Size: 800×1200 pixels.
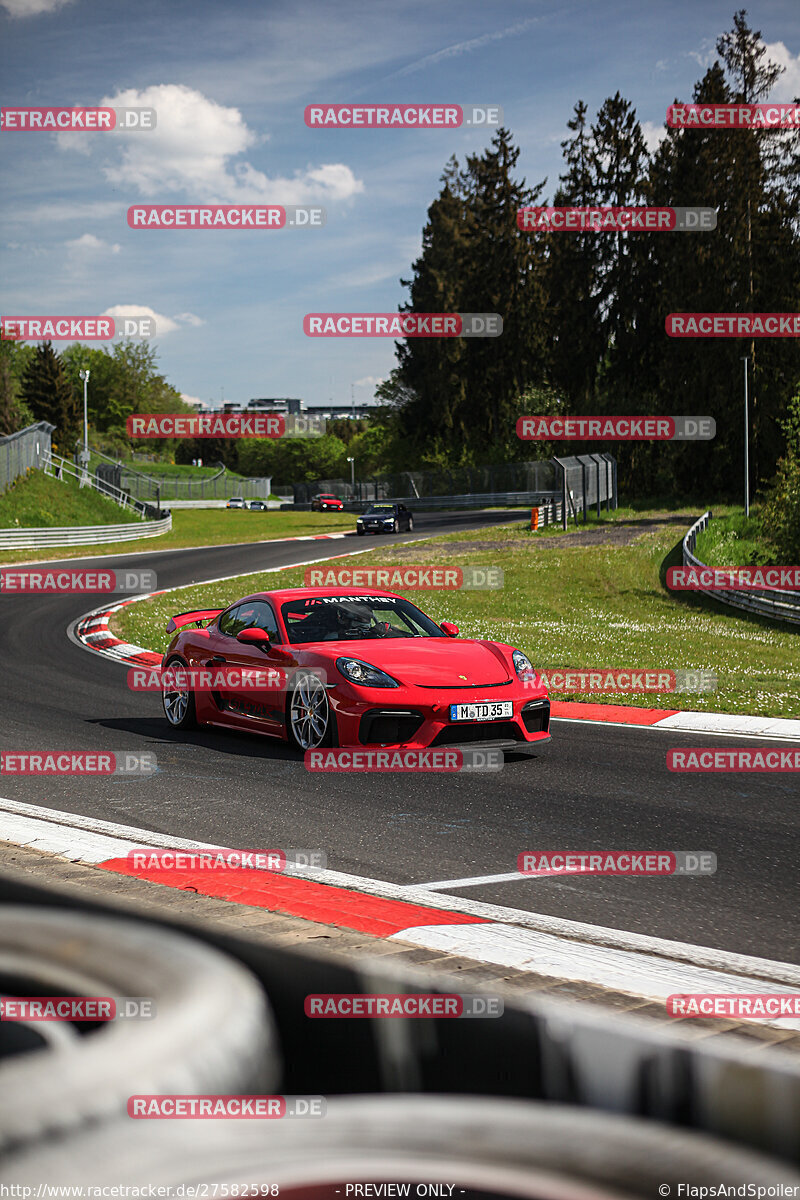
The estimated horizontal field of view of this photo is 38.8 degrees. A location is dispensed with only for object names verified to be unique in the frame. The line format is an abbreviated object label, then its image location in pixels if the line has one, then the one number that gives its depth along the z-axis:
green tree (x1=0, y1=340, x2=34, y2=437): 82.31
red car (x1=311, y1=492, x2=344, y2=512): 68.06
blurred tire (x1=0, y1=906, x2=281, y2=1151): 2.79
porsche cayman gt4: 8.55
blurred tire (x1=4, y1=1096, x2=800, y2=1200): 2.45
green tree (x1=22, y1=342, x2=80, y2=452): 93.25
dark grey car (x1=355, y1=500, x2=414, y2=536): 45.56
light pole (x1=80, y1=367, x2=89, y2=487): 53.30
